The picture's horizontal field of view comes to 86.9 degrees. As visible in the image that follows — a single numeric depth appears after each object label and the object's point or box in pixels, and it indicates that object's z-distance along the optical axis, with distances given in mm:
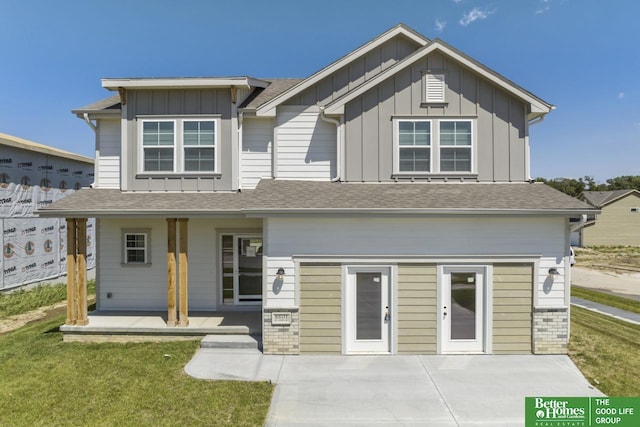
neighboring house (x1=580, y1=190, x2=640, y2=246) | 38594
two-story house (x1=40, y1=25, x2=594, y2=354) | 7566
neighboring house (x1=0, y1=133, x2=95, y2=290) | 14281
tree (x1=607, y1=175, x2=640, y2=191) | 77812
